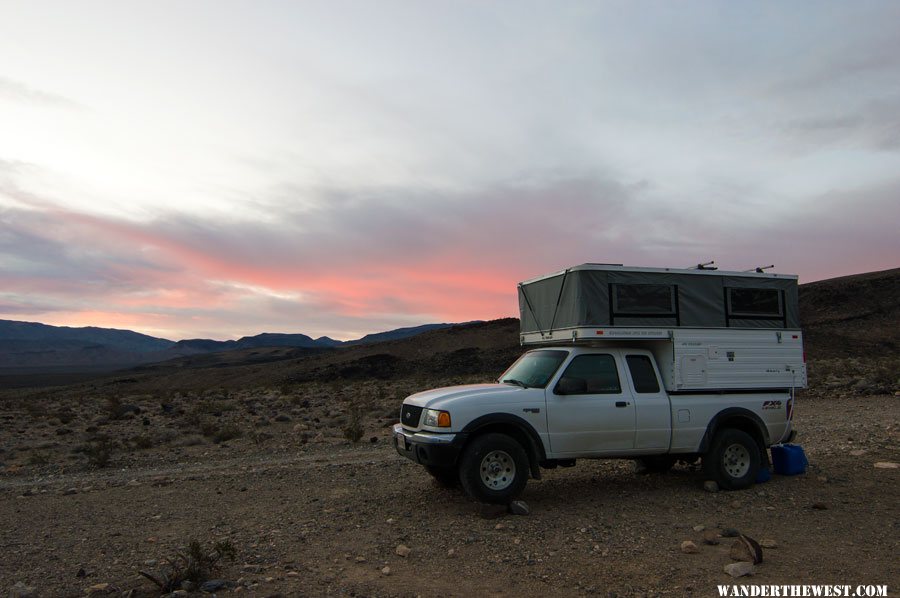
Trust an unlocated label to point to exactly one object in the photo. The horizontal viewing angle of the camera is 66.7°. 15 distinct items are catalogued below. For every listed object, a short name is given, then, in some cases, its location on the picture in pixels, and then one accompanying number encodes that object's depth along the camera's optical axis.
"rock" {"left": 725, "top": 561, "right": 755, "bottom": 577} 5.95
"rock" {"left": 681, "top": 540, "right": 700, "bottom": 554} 6.66
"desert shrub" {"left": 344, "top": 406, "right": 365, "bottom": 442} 15.83
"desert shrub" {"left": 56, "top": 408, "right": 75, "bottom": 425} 22.34
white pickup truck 8.42
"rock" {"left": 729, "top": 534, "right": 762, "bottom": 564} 6.27
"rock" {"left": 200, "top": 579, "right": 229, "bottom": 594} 5.76
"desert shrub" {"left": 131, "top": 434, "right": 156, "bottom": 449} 16.34
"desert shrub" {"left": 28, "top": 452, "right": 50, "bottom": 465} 14.46
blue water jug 10.26
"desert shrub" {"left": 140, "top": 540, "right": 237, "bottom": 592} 5.77
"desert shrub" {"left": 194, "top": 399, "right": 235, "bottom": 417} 24.64
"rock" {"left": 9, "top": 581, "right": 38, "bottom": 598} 5.74
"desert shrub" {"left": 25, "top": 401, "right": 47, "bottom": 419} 24.75
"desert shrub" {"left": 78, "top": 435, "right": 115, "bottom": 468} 13.95
